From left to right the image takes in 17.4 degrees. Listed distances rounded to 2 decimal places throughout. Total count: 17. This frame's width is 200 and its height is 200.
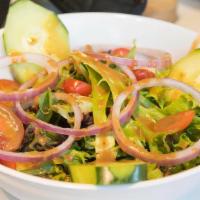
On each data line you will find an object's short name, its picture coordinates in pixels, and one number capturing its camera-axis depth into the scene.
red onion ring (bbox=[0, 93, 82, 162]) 0.40
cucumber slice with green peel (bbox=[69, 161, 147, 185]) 0.36
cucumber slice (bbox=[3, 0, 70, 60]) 0.50
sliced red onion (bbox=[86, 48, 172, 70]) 0.49
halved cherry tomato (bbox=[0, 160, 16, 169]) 0.41
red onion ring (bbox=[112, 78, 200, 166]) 0.39
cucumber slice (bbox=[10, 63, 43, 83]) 0.49
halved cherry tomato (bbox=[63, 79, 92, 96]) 0.45
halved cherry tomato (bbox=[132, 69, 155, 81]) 0.48
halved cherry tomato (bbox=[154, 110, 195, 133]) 0.42
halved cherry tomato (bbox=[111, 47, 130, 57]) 0.51
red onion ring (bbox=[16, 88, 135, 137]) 0.41
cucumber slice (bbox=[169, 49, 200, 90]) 0.47
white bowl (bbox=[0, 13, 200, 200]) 0.38
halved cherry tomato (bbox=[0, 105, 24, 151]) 0.42
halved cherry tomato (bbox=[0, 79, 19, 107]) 0.47
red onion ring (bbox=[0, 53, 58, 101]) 0.44
